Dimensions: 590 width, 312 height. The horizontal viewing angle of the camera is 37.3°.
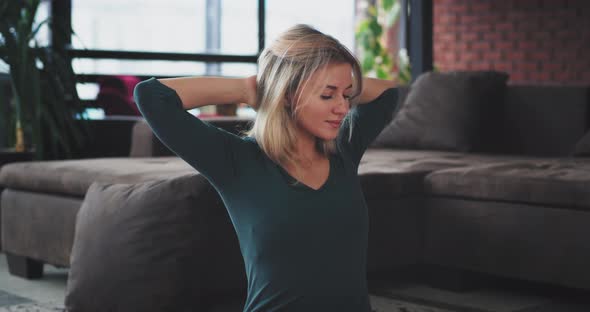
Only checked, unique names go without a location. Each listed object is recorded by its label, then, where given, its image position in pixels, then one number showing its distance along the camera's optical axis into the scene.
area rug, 2.57
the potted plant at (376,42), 7.91
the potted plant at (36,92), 4.02
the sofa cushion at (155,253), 2.30
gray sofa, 2.55
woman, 1.44
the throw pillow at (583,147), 3.43
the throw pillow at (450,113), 3.86
